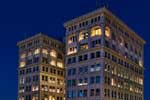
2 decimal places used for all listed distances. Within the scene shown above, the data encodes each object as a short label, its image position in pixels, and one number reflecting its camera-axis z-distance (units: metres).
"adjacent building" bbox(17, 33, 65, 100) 154.25
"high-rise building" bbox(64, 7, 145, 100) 119.06
